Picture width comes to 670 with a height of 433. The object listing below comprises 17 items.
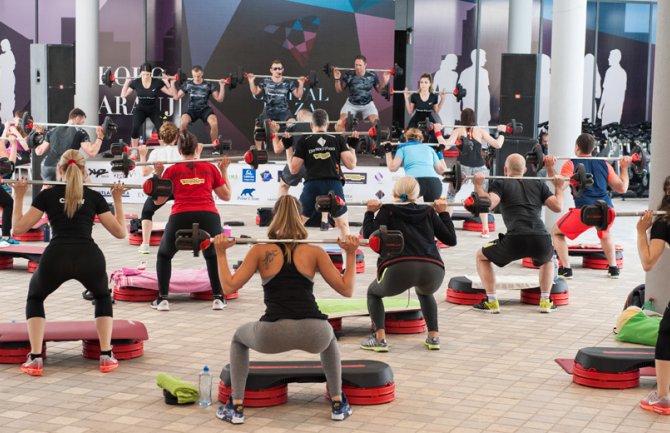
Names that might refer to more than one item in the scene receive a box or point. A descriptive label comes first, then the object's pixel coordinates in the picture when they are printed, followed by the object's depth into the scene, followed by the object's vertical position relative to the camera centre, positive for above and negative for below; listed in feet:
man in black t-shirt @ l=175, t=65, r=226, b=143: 63.98 +2.23
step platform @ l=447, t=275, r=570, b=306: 34.81 -4.64
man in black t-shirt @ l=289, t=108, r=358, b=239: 40.22 -0.68
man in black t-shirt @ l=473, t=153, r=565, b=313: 32.19 -2.44
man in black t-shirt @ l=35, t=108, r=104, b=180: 48.39 -0.36
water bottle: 22.98 -5.21
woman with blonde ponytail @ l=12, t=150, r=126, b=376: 24.70 -2.55
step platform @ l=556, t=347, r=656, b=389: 24.71 -5.00
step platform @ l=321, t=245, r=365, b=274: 39.01 -4.23
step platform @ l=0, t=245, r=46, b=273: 39.06 -4.29
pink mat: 34.40 -4.53
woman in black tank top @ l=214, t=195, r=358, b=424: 21.36 -3.12
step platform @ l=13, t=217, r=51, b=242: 47.01 -4.31
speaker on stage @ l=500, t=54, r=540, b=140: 56.95 +2.90
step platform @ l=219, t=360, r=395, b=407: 22.81 -5.02
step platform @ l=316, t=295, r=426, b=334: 29.96 -4.71
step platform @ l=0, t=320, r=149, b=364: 26.13 -4.81
